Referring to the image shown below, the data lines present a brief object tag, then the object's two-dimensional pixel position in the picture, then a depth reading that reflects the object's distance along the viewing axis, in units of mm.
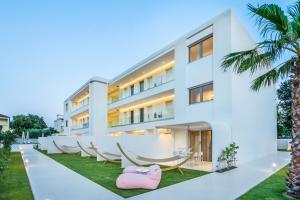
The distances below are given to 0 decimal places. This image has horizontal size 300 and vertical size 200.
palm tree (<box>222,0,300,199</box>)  6832
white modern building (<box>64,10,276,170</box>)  13633
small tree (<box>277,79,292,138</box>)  29859
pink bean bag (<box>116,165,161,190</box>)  7992
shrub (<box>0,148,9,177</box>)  6883
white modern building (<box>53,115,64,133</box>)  67225
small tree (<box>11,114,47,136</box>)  53034
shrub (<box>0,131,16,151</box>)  21195
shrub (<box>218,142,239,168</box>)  11831
